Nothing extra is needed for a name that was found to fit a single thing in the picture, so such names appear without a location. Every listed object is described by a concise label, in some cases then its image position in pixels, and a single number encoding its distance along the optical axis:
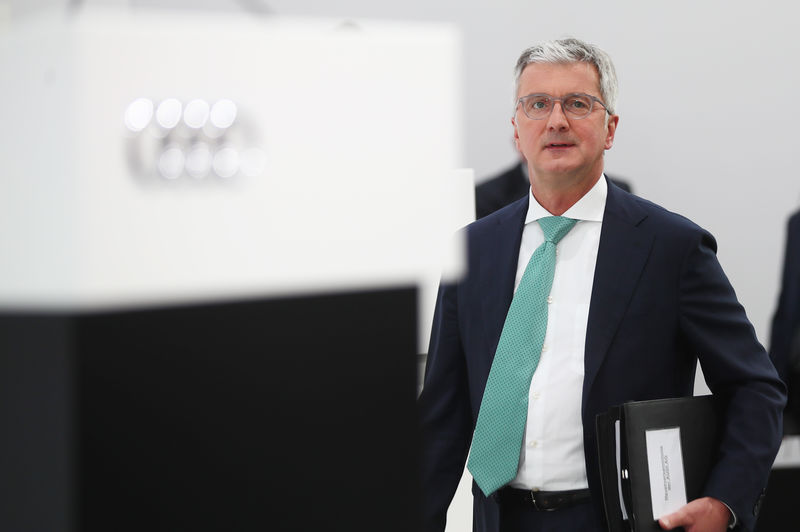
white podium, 3.31
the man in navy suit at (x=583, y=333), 5.25
